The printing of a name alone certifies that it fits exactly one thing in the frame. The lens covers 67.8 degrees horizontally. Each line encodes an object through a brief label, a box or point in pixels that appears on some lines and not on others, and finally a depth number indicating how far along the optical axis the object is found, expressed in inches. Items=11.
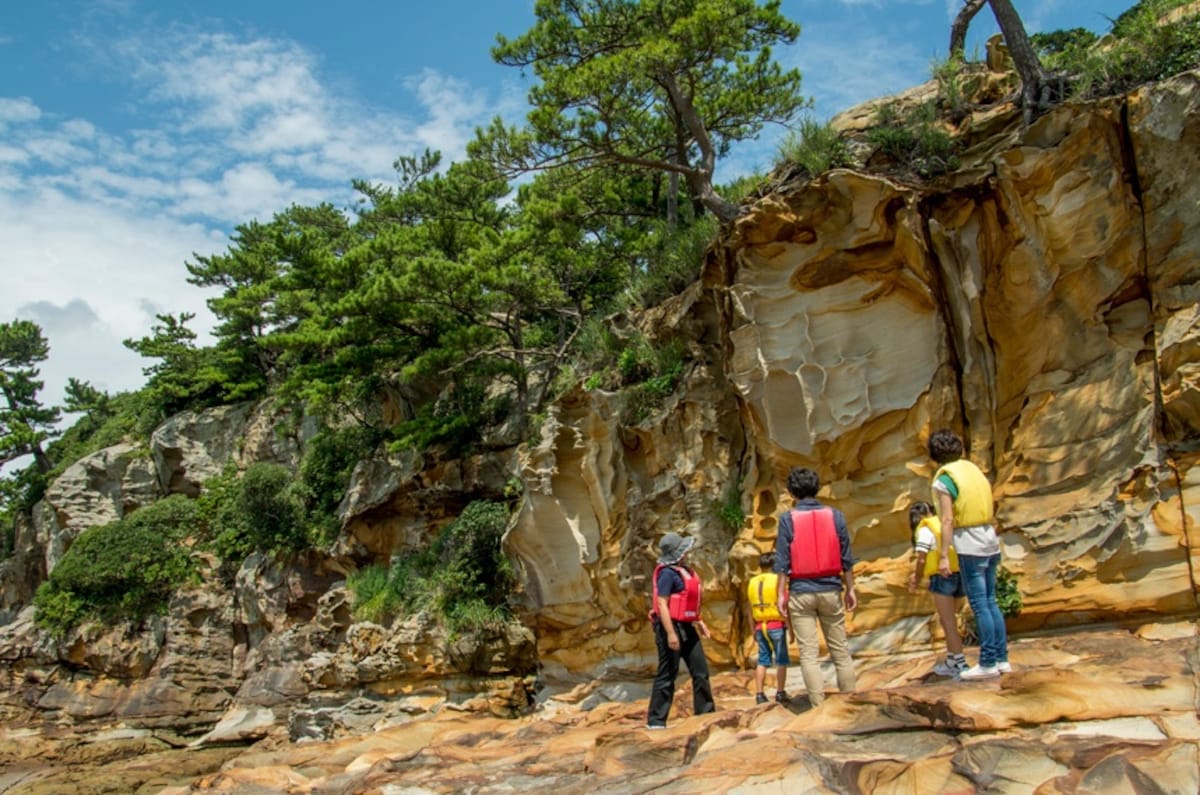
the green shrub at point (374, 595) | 636.7
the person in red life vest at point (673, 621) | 272.5
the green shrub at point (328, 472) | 789.9
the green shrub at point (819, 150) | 402.6
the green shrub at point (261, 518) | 827.4
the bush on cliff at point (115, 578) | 888.9
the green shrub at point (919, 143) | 383.2
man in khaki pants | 242.5
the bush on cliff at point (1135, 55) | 328.5
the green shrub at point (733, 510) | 415.2
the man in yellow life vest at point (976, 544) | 225.1
